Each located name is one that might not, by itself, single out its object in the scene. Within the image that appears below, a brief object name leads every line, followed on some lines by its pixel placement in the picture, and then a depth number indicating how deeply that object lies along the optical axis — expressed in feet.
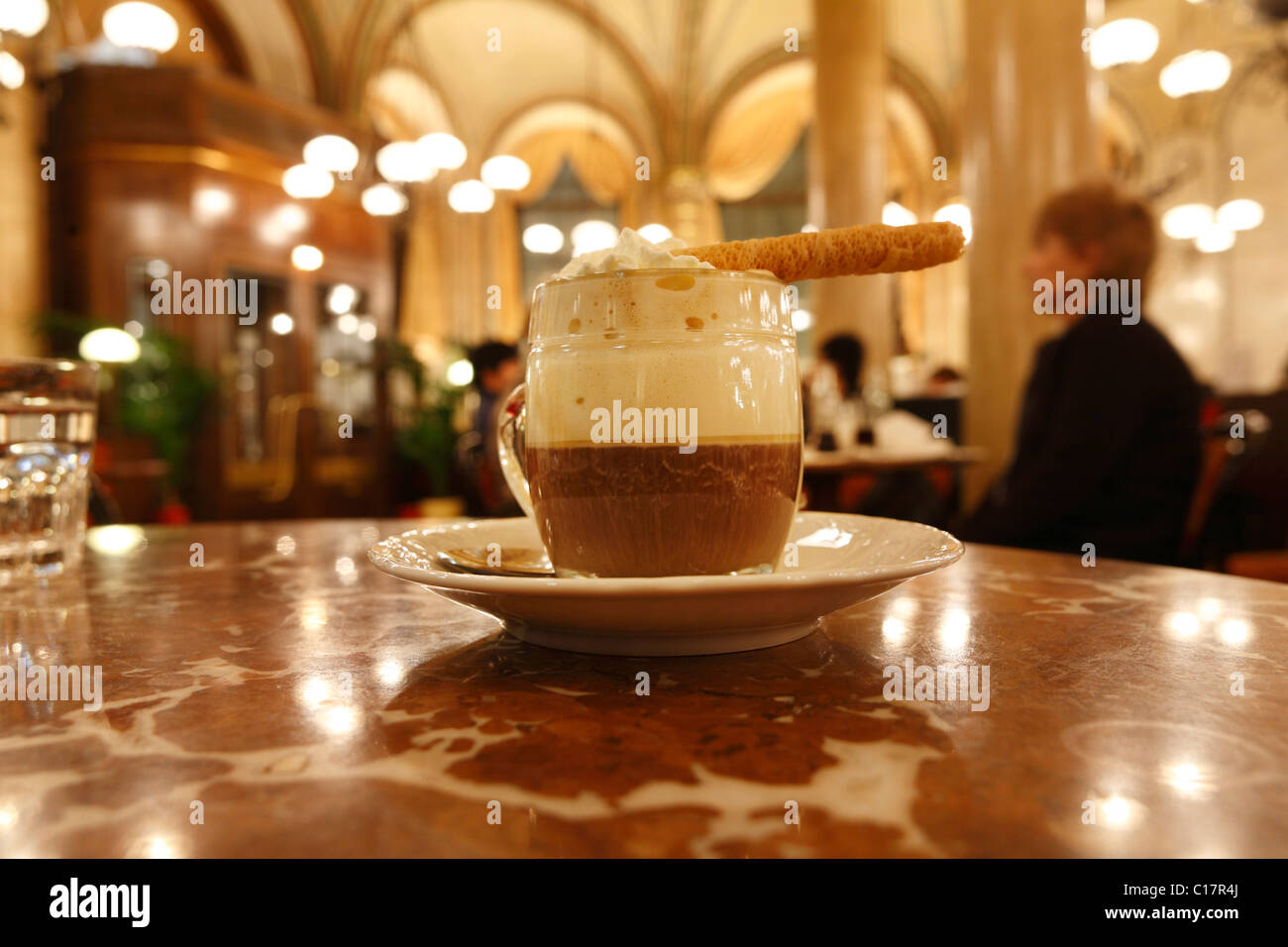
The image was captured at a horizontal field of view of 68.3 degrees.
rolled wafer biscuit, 2.02
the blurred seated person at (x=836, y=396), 13.73
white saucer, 1.63
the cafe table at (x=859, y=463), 10.53
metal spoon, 2.26
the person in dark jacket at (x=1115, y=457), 7.22
